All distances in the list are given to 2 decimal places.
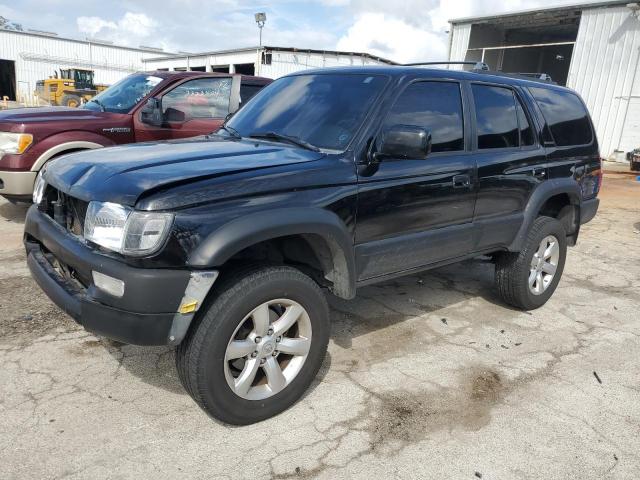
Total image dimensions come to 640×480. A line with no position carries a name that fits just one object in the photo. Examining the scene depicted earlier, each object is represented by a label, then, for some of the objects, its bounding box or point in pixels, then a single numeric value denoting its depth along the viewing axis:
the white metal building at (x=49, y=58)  40.38
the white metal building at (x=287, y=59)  27.22
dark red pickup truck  5.58
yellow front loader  25.83
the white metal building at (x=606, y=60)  15.10
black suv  2.29
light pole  39.22
